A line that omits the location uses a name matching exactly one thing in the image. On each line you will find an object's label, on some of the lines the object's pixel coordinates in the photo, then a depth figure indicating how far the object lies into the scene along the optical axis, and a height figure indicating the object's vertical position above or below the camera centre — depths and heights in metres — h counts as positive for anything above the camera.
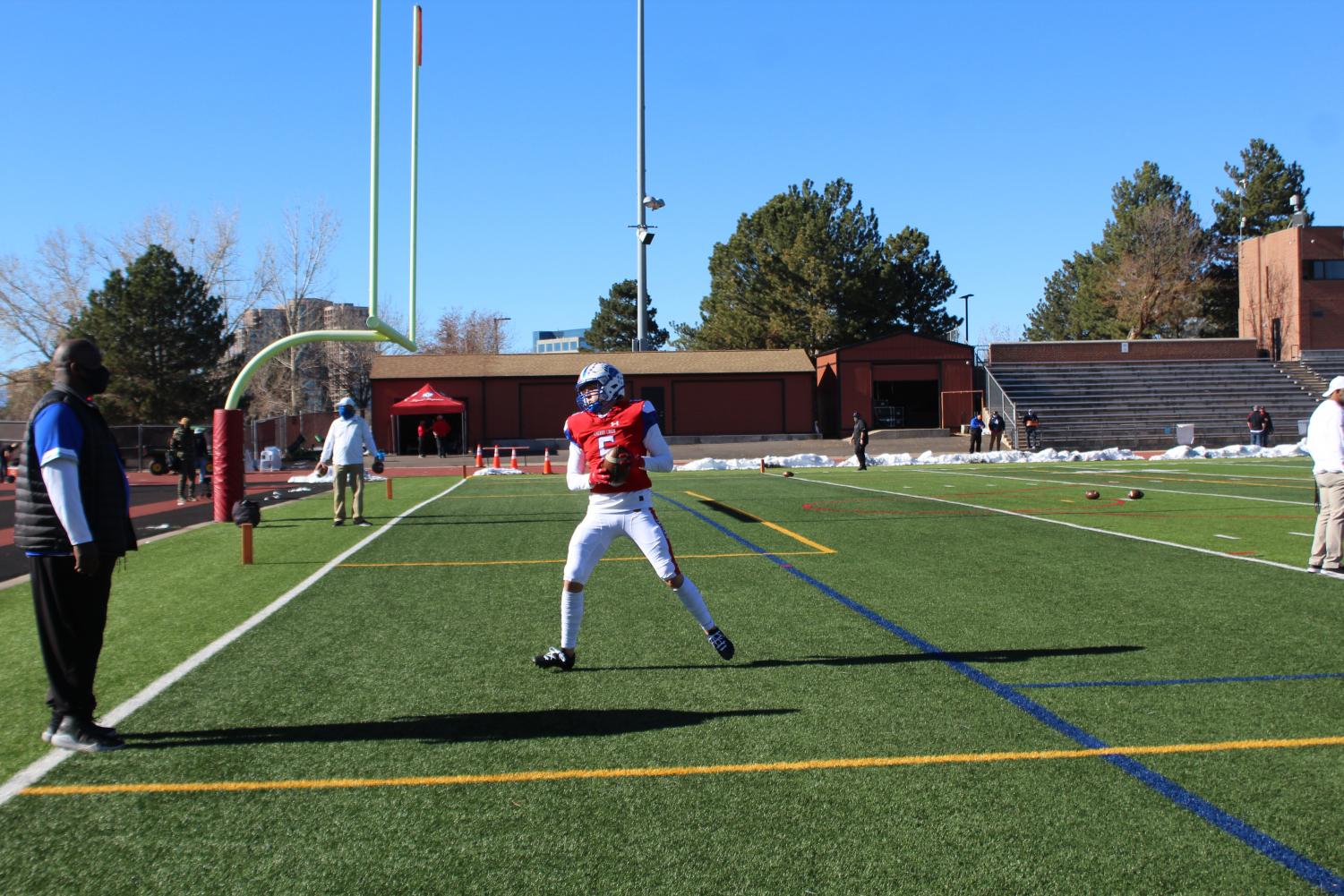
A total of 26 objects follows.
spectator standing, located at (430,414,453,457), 46.28 +0.52
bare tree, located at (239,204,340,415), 59.56 +5.94
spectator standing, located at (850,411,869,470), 32.12 +0.08
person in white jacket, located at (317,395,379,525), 15.81 -0.16
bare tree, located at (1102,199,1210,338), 72.69 +12.01
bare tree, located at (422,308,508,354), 102.50 +10.68
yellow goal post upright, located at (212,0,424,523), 16.55 +0.65
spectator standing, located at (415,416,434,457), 45.95 +0.45
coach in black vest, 4.87 -0.42
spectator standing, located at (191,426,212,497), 26.89 -0.23
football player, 6.23 -0.26
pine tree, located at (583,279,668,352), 90.94 +10.92
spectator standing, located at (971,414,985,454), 42.12 +0.31
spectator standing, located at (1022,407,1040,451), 42.25 +0.50
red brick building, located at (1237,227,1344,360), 54.66 +7.97
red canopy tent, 46.12 +1.72
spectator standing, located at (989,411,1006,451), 42.16 +0.42
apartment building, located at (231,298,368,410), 61.53 +7.09
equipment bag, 11.27 -0.75
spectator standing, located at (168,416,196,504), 21.69 -0.18
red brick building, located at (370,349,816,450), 50.41 +2.61
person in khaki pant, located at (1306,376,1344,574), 9.38 -0.29
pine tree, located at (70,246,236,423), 44.81 +4.62
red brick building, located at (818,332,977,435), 50.91 +3.48
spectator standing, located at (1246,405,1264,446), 39.12 +0.60
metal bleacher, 45.94 +2.07
